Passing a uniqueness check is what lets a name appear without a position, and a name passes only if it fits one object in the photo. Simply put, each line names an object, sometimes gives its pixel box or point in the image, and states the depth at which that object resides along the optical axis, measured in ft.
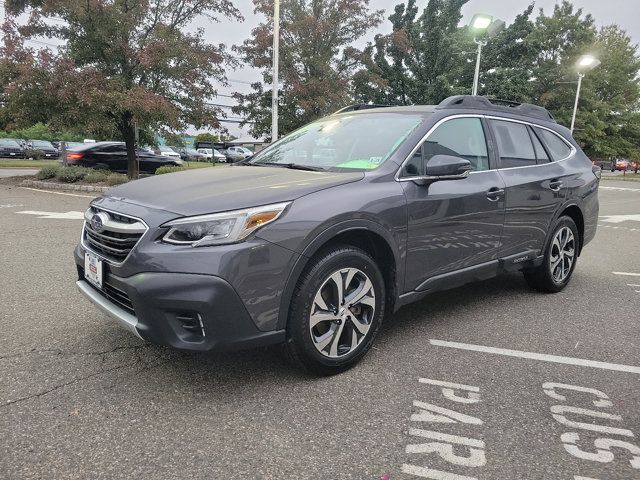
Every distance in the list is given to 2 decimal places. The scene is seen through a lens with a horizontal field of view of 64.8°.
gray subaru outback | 8.02
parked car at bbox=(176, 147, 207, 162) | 149.79
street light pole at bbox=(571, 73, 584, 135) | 100.30
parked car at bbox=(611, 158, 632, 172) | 211.33
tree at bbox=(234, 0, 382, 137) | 62.49
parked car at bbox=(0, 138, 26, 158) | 117.29
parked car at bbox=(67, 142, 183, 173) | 61.41
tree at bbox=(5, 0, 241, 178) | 42.34
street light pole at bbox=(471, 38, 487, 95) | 57.50
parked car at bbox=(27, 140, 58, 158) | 119.44
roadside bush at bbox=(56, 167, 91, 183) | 48.39
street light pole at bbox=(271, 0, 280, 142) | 46.37
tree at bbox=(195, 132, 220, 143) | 212.58
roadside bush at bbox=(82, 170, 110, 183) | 47.70
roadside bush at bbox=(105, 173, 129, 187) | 46.66
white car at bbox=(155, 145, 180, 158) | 137.51
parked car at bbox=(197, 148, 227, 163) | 151.33
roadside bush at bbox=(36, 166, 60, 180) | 50.24
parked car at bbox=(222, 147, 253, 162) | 151.53
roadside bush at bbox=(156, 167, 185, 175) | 50.38
